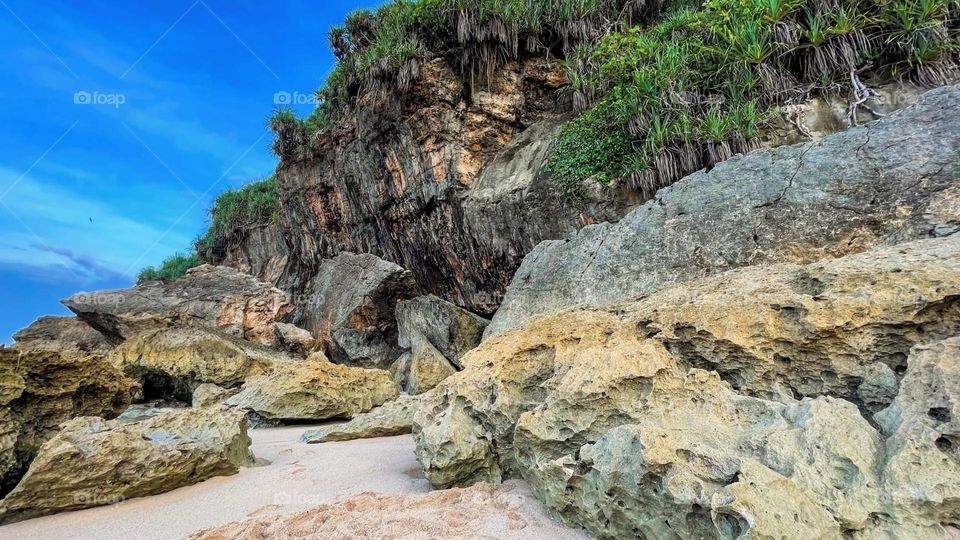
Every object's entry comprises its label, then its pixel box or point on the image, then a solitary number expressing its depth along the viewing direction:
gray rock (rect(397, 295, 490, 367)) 9.41
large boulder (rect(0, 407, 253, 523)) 3.06
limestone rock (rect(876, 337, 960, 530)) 1.68
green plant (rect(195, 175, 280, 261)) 23.89
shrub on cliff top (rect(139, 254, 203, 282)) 28.88
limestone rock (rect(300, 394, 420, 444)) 5.05
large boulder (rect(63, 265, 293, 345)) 11.55
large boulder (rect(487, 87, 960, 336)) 4.07
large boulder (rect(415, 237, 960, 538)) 1.77
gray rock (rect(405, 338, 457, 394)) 8.41
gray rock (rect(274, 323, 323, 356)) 11.90
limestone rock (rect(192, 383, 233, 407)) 6.91
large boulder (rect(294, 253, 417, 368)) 11.76
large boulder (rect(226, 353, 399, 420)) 6.40
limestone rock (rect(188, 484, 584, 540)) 2.26
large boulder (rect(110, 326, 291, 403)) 8.55
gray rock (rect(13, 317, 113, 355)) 12.91
